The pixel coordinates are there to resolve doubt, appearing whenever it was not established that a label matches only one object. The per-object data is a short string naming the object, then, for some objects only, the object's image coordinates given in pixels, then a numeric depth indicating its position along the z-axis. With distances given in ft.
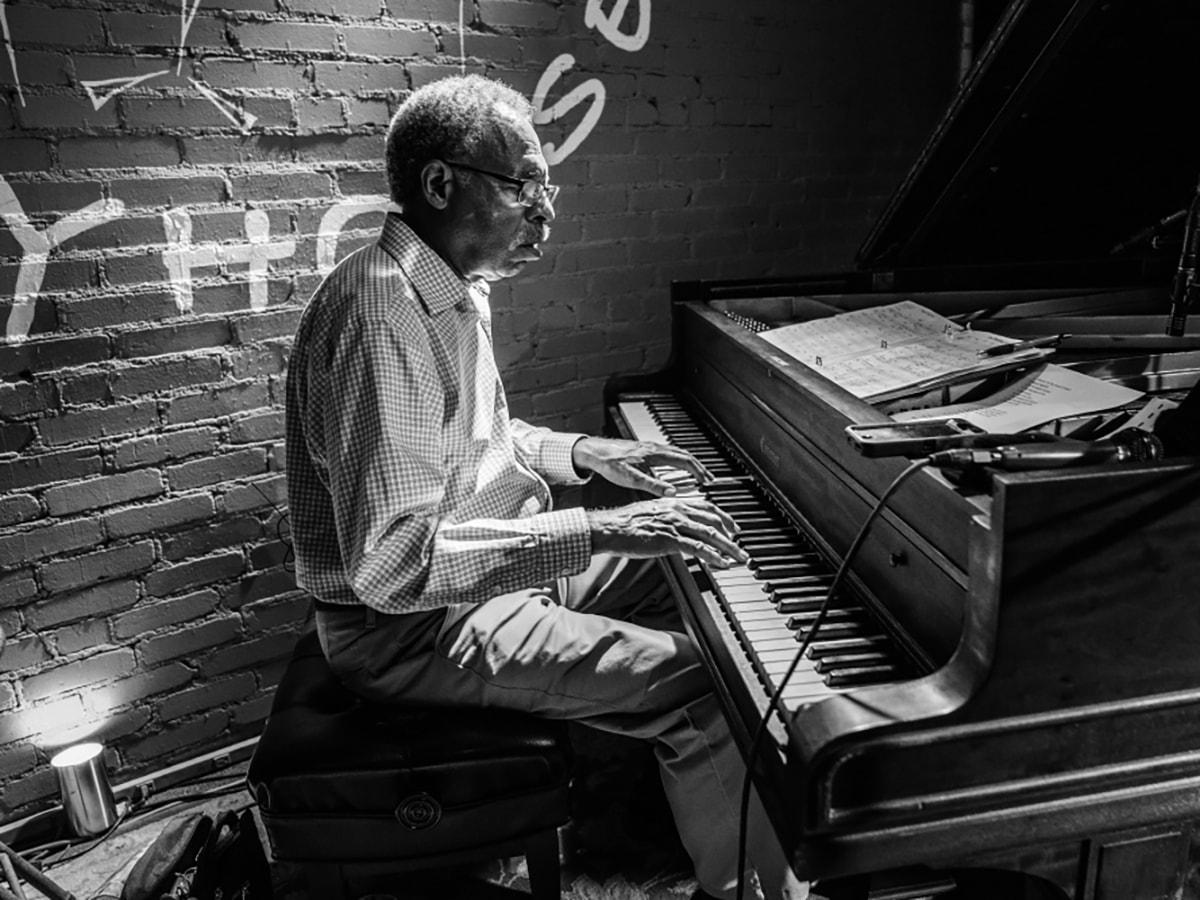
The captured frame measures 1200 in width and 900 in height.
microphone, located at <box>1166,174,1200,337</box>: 5.04
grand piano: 3.26
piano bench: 5.09
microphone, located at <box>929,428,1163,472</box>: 3.52
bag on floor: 5.61
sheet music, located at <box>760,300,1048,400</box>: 5.72
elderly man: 4.84
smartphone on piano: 3.91
